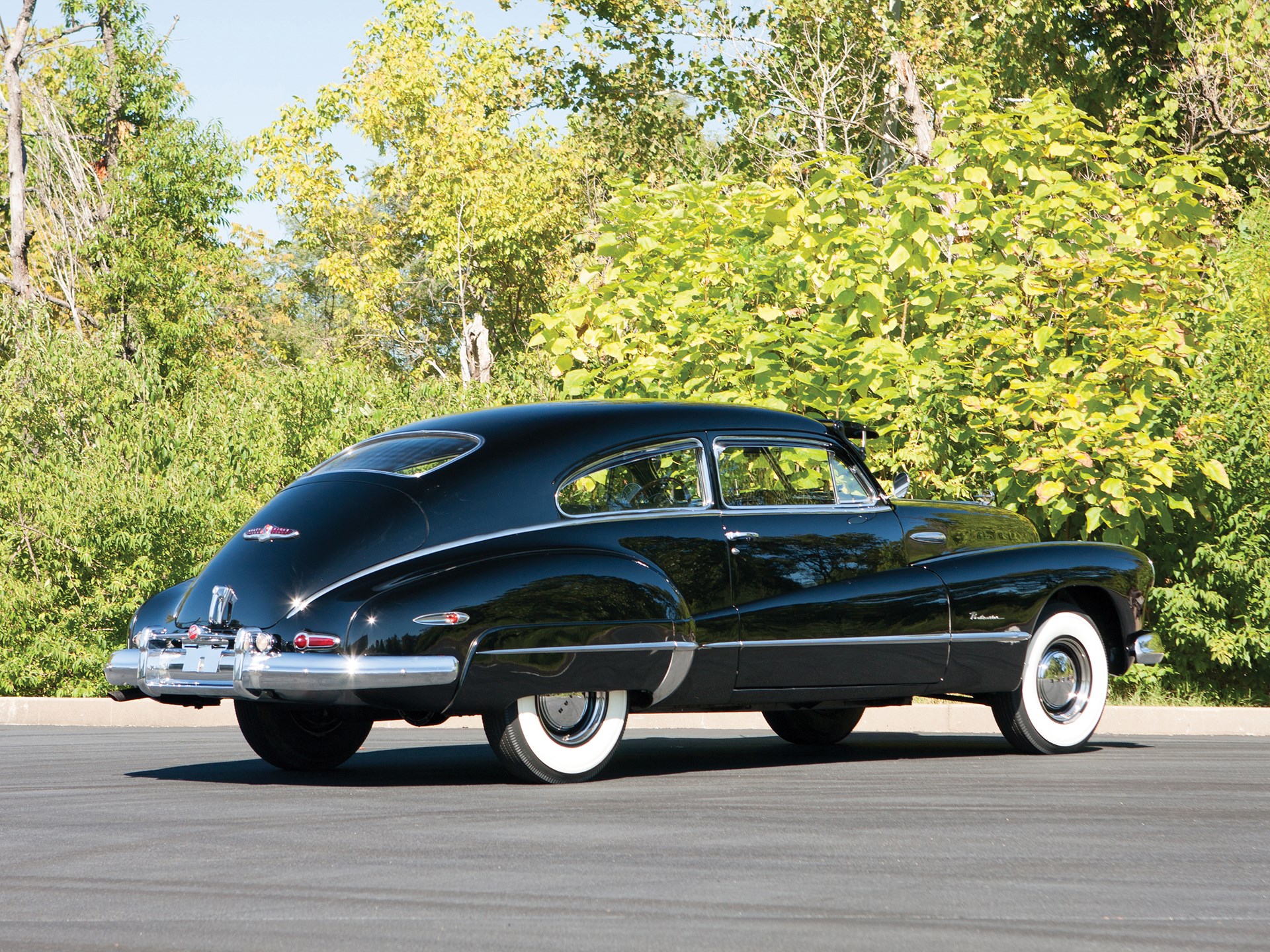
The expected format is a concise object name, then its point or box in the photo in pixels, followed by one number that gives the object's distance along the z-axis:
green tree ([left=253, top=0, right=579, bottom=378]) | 37.44
